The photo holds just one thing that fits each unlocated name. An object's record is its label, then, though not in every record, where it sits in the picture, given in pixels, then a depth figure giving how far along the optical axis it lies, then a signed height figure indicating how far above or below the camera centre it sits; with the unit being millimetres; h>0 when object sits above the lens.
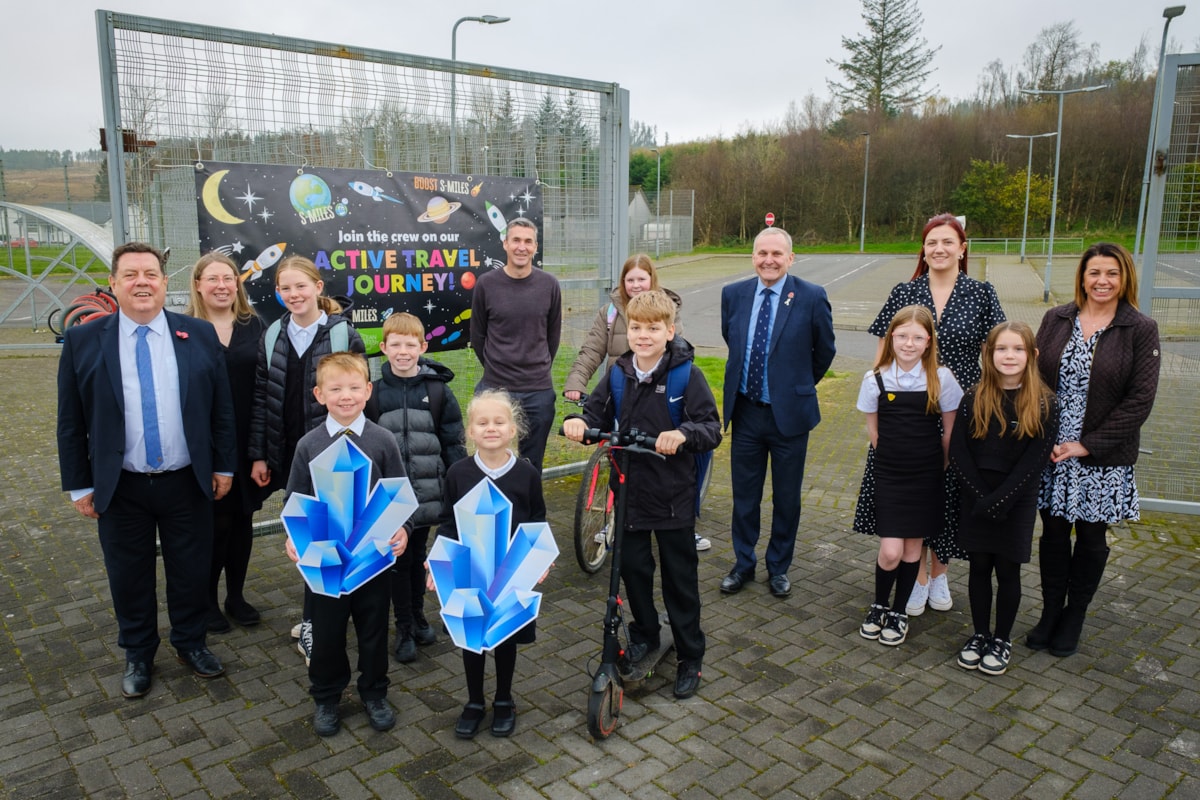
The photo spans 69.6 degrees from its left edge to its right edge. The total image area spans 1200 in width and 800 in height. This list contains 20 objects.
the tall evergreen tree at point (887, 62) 75938 +16527
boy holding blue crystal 3492 -1439
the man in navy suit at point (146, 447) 3627 -867
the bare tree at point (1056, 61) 73875 +16386
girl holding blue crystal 3434 -983
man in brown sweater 5379 -535
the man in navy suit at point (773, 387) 4773 -759
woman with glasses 4191 -738
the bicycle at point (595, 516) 4949 -1584
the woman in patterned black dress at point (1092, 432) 4145 -861
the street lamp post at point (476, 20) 18578 +4820
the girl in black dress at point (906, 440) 4176 -919
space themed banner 5066 +94
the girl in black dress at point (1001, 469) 3871 -984
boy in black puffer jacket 3990 -787
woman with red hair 4453 -315
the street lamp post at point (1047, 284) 26352 -1009
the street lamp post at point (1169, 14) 13427 +3835
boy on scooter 3549 -788
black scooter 3383 -1563
